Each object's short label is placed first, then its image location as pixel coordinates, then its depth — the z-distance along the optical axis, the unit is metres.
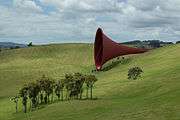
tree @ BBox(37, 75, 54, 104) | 118.88
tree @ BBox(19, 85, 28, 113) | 114.66
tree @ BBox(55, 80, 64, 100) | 120.74
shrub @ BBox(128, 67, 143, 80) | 133.46
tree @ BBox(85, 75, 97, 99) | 116.43
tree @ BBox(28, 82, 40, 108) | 117.56
